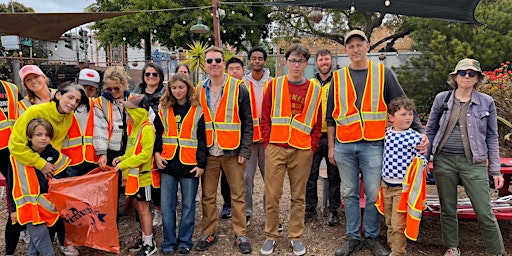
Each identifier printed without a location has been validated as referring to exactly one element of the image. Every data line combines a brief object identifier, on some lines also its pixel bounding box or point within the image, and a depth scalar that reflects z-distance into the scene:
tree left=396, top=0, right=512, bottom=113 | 9.33
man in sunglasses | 3.55
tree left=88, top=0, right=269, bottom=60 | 19.88
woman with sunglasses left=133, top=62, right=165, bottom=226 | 3.98
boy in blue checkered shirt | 3.22
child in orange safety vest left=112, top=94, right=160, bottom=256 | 3.39
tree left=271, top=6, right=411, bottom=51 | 19.69
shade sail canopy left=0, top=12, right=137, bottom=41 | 4.75
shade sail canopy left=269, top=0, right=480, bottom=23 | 5.29
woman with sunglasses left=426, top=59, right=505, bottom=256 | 3.20
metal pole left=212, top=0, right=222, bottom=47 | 10.57
